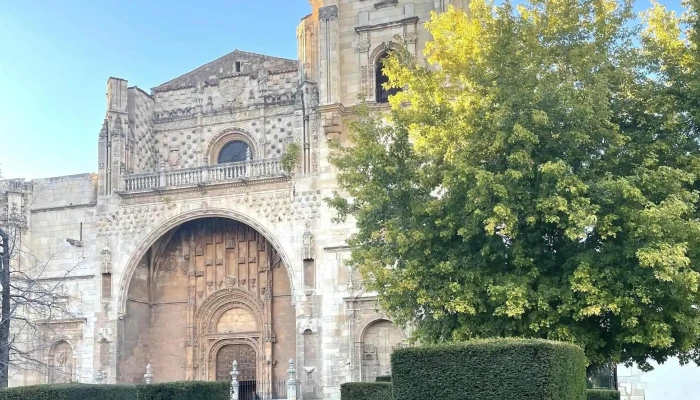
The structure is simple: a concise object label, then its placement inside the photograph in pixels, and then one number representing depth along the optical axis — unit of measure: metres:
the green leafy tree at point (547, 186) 14.96
